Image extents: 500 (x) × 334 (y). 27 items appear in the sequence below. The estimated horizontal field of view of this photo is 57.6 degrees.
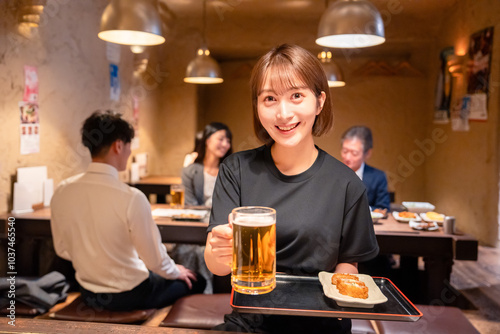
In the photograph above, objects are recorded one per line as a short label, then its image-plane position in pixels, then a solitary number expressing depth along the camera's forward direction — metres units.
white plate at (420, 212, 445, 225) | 3.03
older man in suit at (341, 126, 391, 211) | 3.54
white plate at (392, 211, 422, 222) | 3.00
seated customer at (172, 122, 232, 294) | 4.02
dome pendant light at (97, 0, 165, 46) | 2.53
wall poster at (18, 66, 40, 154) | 3.33
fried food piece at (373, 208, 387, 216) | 3.19
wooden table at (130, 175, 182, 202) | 5.26
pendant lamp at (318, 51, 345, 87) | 4.36
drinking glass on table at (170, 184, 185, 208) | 3.37
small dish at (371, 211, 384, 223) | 2.99
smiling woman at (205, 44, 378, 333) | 1.32
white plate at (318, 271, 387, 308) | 1.10
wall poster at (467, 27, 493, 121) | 4.98
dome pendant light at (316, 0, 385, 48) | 2.65
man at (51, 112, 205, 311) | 2.34
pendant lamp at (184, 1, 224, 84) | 4.36
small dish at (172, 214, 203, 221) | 2.94
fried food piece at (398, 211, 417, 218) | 3.05
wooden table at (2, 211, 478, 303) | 2.68
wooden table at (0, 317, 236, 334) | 0.97
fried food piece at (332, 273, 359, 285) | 1.23
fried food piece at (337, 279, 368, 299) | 1.14
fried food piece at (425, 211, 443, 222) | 3.05
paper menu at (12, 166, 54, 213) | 3.17
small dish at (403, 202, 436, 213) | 3.34
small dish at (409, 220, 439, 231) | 2.81
